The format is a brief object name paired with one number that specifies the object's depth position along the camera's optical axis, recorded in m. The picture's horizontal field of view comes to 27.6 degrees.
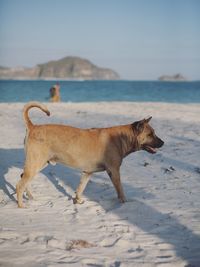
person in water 25.58
